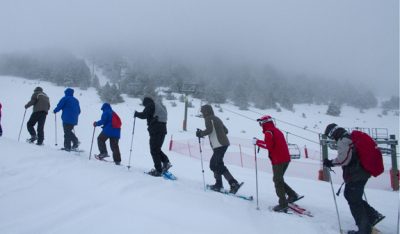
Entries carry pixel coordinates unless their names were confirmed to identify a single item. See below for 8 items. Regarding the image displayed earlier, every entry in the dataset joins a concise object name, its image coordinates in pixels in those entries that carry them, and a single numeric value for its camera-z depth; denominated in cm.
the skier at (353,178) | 469
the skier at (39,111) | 930
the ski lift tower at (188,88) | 2603
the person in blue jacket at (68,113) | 875
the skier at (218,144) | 660
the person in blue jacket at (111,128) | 805
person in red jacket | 577
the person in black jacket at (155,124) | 713
